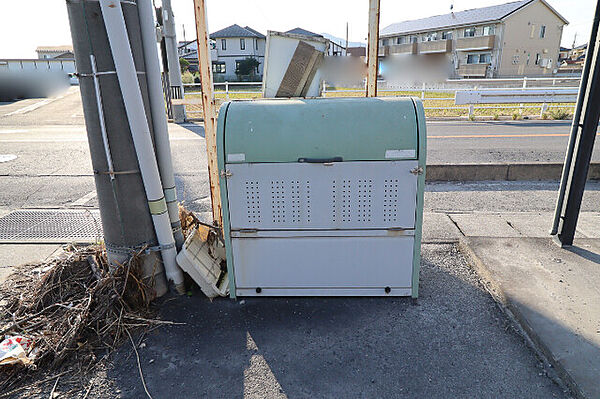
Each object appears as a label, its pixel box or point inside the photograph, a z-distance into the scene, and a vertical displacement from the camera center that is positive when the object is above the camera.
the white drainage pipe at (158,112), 2.90 -0.22
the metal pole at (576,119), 3.49 -0.38
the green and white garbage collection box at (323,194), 2.86 -0.82
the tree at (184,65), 35.34 +1.63
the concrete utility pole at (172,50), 11.13 +0.95
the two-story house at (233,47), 45.72 +4.01
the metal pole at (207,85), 3.21 -0.02
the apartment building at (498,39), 34.66 +3.57
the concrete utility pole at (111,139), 2.70 -0.39
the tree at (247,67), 40.60 +1.51
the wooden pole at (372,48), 3.37 +0.28
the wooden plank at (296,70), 3.50 +0.10
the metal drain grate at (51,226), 4.46 -1.68
